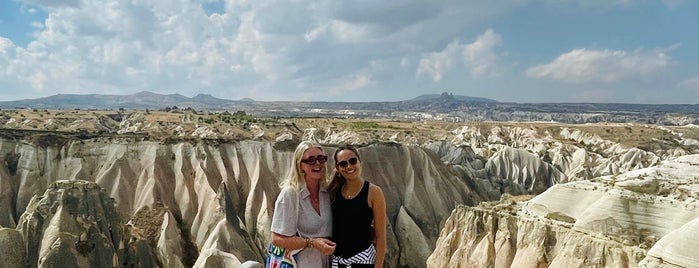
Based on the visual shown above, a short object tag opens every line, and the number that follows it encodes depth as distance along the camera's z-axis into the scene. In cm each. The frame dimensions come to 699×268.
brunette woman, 476
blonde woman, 467
